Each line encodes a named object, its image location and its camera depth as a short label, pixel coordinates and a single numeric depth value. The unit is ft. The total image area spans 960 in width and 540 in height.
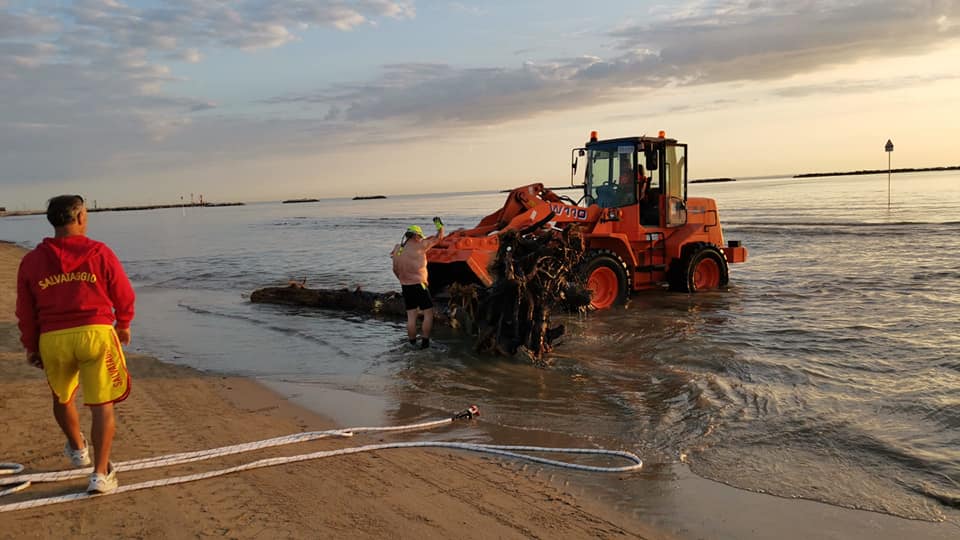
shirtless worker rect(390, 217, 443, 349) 27.66
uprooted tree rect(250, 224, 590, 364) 25.34
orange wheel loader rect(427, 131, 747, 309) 35.76
